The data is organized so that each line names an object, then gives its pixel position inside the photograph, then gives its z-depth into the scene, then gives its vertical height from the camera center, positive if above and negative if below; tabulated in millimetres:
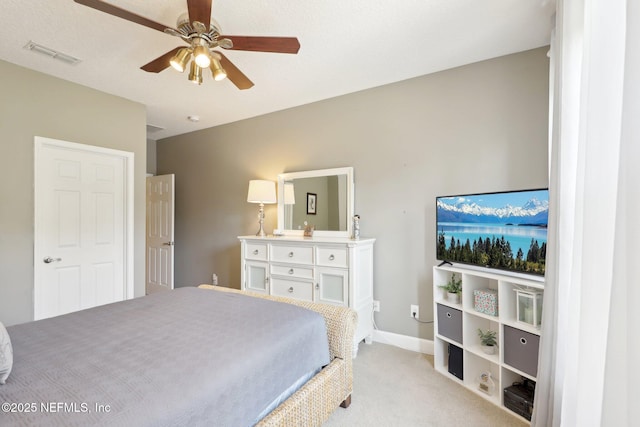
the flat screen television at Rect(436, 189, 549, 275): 1827 -144
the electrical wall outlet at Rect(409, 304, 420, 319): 2717 -971
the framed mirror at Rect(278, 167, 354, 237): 3086 +66
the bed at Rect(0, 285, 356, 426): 874 -603
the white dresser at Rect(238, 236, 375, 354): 2648 -635
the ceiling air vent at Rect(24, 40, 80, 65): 2218 +1206
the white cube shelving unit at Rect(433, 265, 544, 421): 1784 -861
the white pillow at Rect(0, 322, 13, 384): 942 -520
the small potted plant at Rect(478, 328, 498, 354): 2089 -968
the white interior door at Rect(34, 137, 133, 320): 2676 -237
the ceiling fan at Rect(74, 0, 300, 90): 1450 +939
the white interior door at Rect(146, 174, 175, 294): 4277 -421
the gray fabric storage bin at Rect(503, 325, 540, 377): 1728 -868
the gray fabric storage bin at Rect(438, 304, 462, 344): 2225 -899
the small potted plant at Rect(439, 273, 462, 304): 2305 -653
